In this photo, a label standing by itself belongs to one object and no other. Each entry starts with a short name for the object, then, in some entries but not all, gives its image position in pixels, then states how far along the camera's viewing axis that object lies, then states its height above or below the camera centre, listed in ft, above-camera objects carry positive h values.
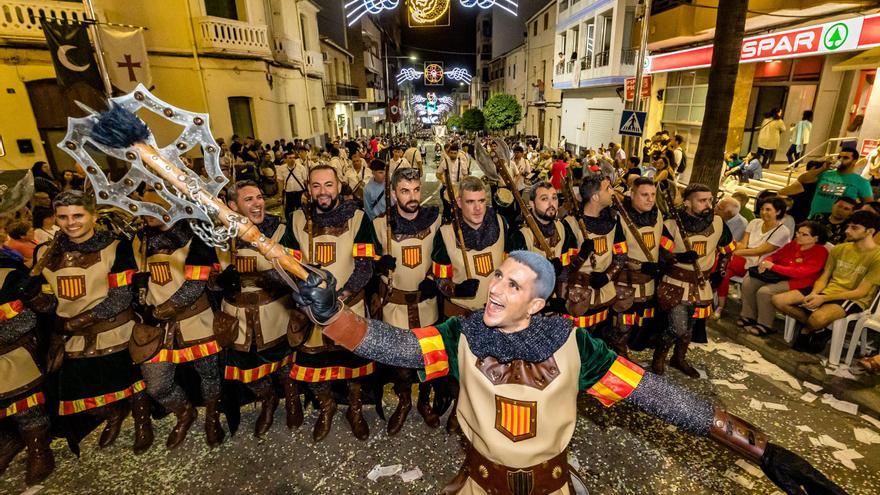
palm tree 22.47 +1.75
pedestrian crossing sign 29.73 +0.08
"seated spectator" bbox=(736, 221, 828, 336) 16.52 -6.03
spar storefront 30.50 +3.67
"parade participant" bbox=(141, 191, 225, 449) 11.89 -4.57
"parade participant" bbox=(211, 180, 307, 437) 12.10 -4.78
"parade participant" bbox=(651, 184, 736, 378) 14.80 -4.88
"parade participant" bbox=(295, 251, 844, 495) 6.13 -3.80
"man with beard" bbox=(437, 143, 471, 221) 35.55 -2.96
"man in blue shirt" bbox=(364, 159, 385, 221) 23.84 -3.34
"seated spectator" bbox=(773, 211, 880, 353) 14.78 -5.91
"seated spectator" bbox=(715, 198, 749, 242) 19.66 -4.36
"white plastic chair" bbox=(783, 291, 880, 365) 15.15 -7.53
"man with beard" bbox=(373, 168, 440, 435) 12.64 -3.84
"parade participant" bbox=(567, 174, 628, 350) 13.94 -4.46
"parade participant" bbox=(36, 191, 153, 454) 11.01 -4.38
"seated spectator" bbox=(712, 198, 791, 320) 17.99 -4.95
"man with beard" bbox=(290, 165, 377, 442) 12.35 -3.32
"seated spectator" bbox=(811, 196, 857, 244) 18.12 -4.03
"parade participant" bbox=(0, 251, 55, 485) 10.52 -5.89
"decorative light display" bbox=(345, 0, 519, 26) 43.86 +12.10
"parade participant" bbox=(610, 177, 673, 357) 14.48 -4.23
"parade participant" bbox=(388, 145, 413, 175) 31.10 -2.14
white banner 28.53 +5.58
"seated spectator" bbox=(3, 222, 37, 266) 15.69 -3.58
